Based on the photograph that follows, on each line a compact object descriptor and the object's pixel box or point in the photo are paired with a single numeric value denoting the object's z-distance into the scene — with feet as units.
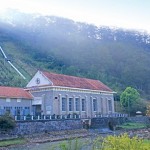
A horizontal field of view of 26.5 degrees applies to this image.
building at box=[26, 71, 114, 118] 128.47
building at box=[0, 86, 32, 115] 116.30
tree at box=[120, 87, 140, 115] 183.01
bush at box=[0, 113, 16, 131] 89.45
